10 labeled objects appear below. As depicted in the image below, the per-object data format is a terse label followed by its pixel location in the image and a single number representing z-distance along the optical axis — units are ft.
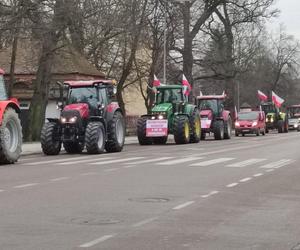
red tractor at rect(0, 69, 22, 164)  59.72
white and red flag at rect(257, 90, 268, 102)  184.94
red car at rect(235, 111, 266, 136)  148.15
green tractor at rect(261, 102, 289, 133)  179.01
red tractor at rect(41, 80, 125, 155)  73.61
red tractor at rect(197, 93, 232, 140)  123.75
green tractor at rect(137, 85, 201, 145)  100.53
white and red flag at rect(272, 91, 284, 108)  185.78
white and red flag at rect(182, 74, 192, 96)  108.37
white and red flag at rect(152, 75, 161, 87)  113.44
